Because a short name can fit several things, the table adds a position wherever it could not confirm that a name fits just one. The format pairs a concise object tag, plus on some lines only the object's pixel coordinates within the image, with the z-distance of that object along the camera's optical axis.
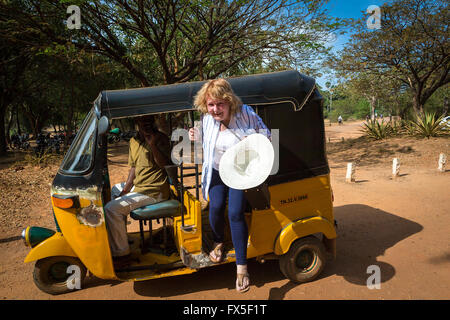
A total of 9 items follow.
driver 3.17
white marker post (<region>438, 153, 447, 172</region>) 8.47
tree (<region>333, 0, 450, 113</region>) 12.41
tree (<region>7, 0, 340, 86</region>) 8.79
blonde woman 2.68
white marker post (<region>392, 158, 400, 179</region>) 8.27
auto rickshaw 2.91
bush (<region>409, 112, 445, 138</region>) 12.38
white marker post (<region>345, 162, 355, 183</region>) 8.06
